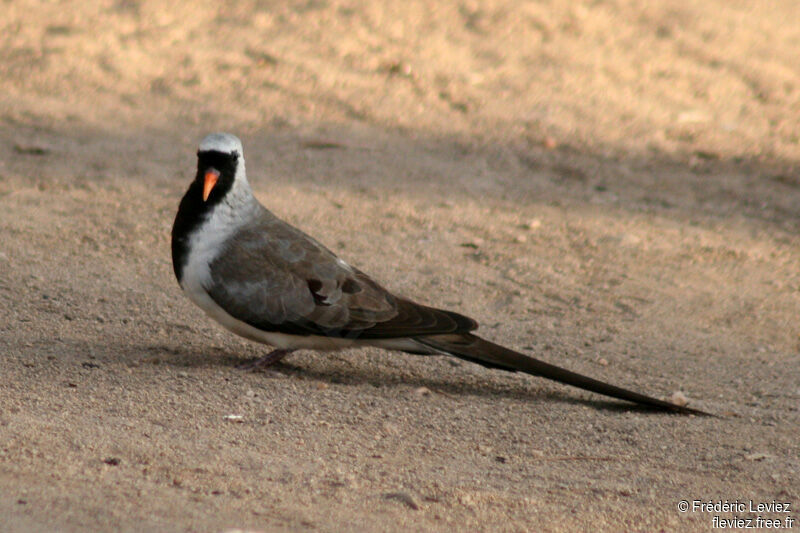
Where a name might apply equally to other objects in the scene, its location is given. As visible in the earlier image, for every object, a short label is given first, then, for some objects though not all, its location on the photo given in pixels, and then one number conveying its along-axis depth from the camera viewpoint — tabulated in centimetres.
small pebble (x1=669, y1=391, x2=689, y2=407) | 1027
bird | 995
